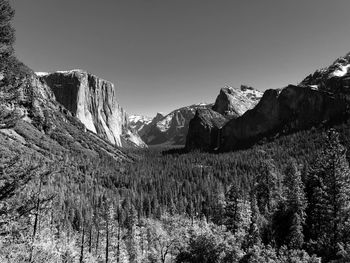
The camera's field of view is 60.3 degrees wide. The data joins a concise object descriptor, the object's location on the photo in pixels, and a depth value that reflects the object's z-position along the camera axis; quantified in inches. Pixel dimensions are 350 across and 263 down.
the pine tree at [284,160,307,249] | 1694.1
